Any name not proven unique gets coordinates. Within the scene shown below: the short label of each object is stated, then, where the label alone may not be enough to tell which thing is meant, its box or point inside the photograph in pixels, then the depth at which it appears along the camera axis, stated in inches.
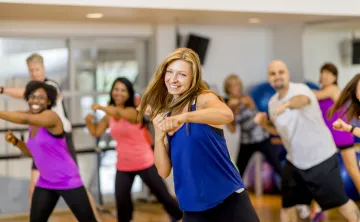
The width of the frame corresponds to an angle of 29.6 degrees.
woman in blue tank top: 126.2
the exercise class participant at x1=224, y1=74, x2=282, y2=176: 279.1
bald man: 201.0
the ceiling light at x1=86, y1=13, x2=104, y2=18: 258.1
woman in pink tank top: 214.7
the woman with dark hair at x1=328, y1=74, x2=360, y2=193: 161.7
